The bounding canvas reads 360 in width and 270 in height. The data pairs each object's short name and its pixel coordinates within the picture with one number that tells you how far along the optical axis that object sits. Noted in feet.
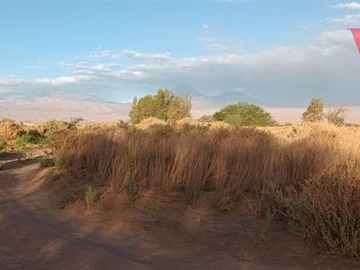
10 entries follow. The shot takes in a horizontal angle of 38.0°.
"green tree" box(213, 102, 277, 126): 130.93
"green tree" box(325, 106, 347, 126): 112.65
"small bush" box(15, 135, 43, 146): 85.75
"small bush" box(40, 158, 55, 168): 44.81
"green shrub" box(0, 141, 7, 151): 73.90
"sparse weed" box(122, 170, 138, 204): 30.68
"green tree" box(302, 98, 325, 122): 143.39
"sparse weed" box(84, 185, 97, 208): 31.01
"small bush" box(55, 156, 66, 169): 41.29
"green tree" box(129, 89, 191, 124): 142.92
